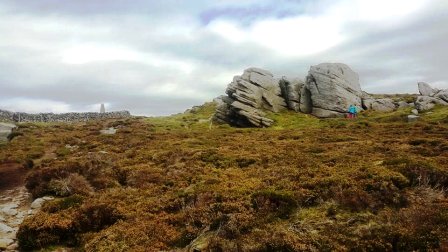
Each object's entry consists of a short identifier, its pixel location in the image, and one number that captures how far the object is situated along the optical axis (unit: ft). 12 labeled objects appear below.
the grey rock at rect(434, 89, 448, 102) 189.51
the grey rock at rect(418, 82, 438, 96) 211.74
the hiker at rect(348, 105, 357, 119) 184.55
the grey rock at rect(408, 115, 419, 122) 149.24
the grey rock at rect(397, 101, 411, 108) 206.30
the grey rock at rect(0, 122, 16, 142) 154.92
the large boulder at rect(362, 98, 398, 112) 208.27
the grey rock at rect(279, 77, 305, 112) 207.41
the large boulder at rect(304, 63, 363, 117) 197.06
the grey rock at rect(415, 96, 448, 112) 180.20
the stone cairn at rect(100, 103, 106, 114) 327.47
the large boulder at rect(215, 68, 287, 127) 181.33
